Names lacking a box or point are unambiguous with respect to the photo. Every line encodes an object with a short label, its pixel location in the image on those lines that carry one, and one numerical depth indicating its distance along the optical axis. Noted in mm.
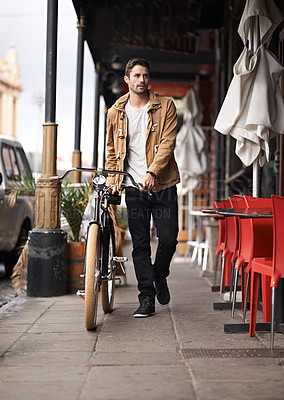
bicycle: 4160
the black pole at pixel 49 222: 5969
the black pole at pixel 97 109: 14022
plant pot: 6215
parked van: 7590
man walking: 4844
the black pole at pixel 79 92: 10088
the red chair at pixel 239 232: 4588
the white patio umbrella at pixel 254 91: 5570
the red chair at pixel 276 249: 3469
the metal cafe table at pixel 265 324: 4133
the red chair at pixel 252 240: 4332
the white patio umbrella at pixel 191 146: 10352
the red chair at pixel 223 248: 5543
